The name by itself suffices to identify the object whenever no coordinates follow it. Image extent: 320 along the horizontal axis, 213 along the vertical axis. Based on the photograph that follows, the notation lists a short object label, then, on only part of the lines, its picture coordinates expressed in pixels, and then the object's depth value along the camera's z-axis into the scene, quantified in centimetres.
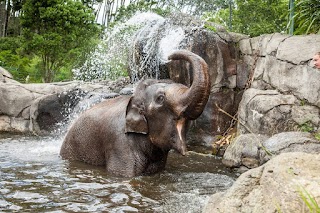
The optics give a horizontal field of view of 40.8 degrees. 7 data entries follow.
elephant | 482
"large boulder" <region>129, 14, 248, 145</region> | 955
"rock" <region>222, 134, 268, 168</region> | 622
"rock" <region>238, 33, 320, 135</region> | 736
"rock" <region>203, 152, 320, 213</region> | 254
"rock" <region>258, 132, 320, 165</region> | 564
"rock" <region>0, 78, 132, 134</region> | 1088
